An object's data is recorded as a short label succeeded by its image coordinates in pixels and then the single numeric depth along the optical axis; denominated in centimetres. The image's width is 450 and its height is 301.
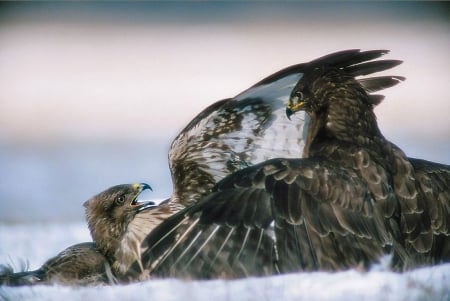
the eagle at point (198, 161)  1009
